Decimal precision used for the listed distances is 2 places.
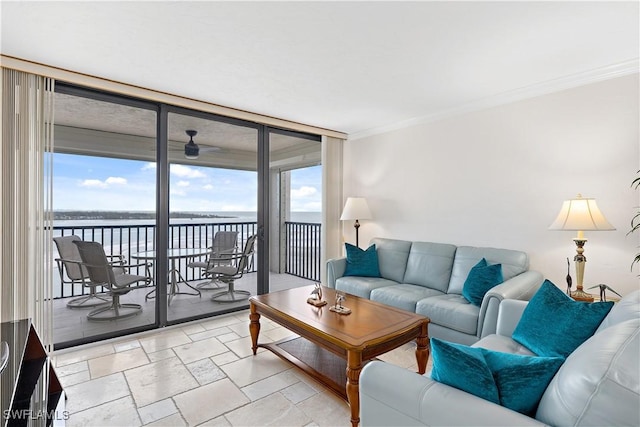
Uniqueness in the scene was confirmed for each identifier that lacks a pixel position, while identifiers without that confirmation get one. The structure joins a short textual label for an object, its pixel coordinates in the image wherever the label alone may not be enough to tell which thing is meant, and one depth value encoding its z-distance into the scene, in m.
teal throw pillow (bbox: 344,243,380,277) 3.92
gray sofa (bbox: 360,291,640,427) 0.85
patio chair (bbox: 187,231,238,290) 4.04
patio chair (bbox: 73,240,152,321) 3.25
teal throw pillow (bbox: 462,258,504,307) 2.77
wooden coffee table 1.95
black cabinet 1.28
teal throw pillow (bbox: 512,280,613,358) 1.57
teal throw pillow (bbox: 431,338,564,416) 1.07
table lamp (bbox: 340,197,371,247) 4.46
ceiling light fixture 3.68
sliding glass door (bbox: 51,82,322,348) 3.21
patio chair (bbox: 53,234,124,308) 3.20
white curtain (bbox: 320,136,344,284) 4.92
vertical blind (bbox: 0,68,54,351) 2.57
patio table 3.59
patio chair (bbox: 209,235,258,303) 4.08
